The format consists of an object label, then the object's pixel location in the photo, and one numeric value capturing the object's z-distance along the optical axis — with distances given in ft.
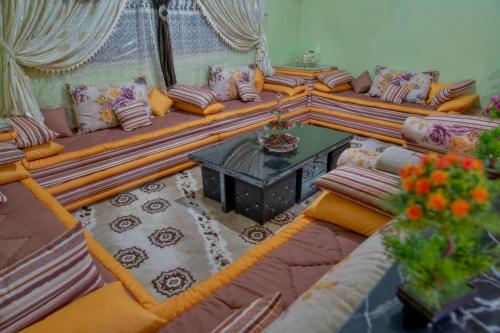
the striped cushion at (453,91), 12.59
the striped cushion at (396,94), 13.97
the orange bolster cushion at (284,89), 15.20
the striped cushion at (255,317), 3.20
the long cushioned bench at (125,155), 8.67
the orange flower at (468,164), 2.12
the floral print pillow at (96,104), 10.52
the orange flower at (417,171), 2.19
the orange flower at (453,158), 2.21
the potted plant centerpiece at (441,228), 2.05
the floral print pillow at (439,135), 7.84
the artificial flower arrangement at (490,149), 5.06
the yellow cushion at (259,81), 15.64
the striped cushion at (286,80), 15.40
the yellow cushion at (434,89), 13.73
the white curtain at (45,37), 9.29
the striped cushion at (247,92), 14.12
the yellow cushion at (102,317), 3.49
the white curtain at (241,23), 14.05
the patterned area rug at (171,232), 6.91
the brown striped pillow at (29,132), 8.32
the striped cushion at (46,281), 3.46
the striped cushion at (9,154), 7.34
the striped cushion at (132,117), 10.68
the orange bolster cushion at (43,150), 8.38
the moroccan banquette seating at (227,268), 3.53
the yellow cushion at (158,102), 12.12
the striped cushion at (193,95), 12.10
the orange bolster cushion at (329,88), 15.53
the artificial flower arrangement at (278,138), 9.09
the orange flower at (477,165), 2.14
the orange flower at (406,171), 2.31
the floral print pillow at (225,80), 14.20
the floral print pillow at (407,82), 13.99
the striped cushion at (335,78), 15.42
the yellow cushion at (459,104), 12.41
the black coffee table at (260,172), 8.15
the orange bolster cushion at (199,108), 12.12
